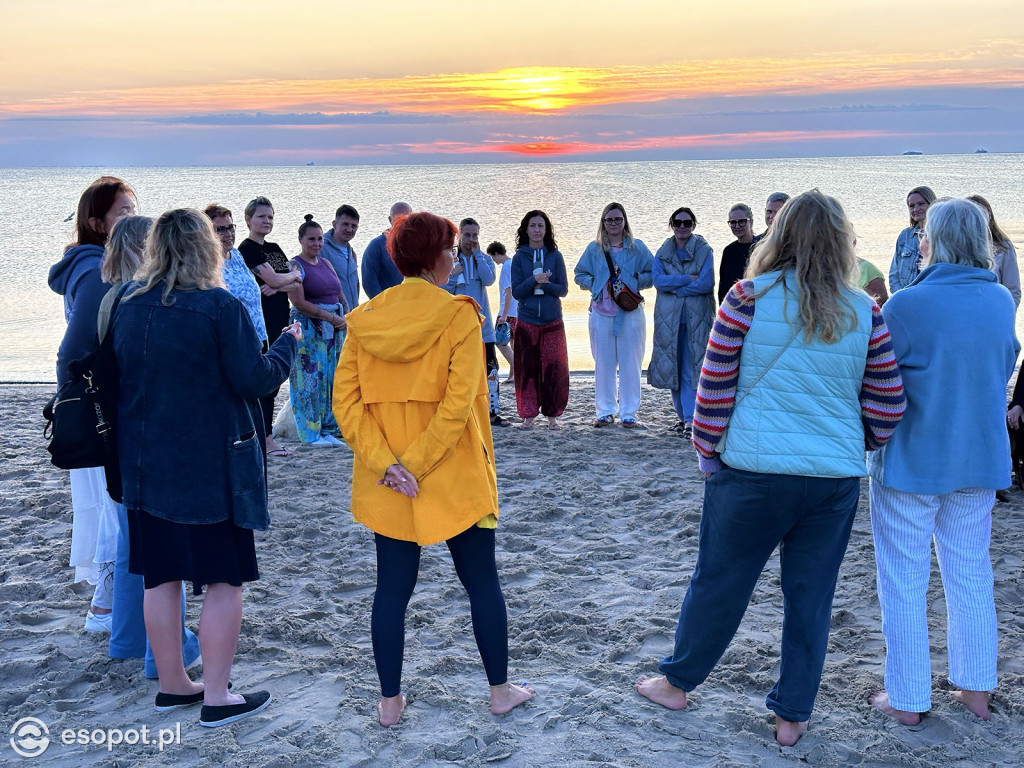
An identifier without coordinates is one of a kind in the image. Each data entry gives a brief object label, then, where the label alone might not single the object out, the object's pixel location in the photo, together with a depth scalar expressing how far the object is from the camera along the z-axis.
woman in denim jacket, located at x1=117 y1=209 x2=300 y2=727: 3.12
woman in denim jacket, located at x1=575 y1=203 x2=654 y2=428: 8.15
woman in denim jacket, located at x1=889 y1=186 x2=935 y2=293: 6.89
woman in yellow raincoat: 3.06
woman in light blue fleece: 3.20
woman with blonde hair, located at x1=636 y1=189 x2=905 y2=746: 2.92
